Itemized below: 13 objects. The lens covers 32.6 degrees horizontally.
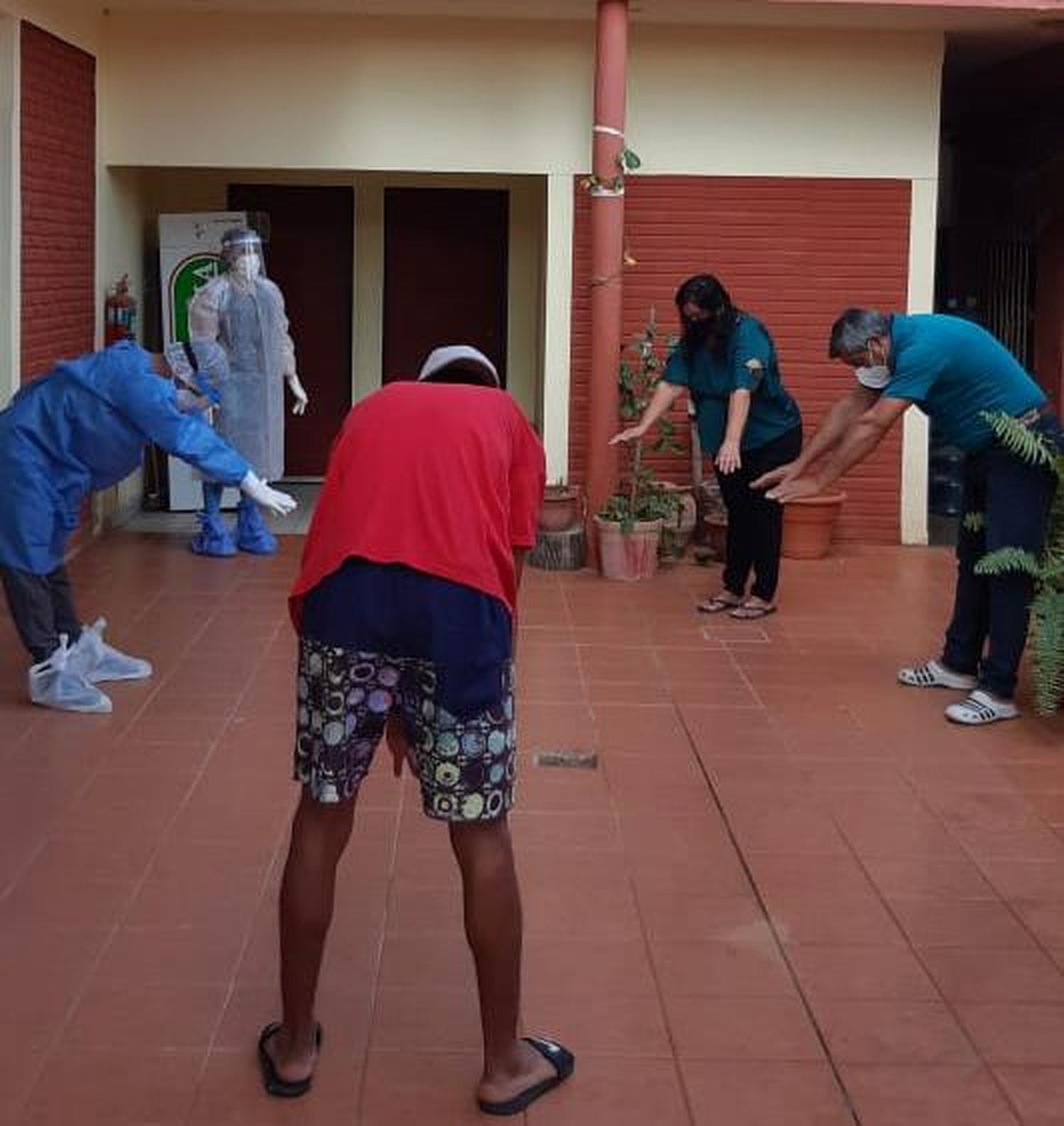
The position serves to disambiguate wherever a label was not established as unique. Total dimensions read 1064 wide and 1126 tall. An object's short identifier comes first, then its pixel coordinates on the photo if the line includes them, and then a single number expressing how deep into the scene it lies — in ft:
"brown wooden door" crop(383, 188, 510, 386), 39.73
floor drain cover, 19.63
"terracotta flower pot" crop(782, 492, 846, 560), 32.65
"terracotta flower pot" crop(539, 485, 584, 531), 31.55
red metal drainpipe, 31.04
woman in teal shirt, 26.45
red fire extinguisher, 33.88
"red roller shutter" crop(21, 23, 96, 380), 29.53
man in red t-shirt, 11.10
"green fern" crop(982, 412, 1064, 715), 20.53
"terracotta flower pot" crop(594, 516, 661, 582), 30.45
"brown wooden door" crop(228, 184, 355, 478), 39.50
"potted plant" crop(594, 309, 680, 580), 30.53
